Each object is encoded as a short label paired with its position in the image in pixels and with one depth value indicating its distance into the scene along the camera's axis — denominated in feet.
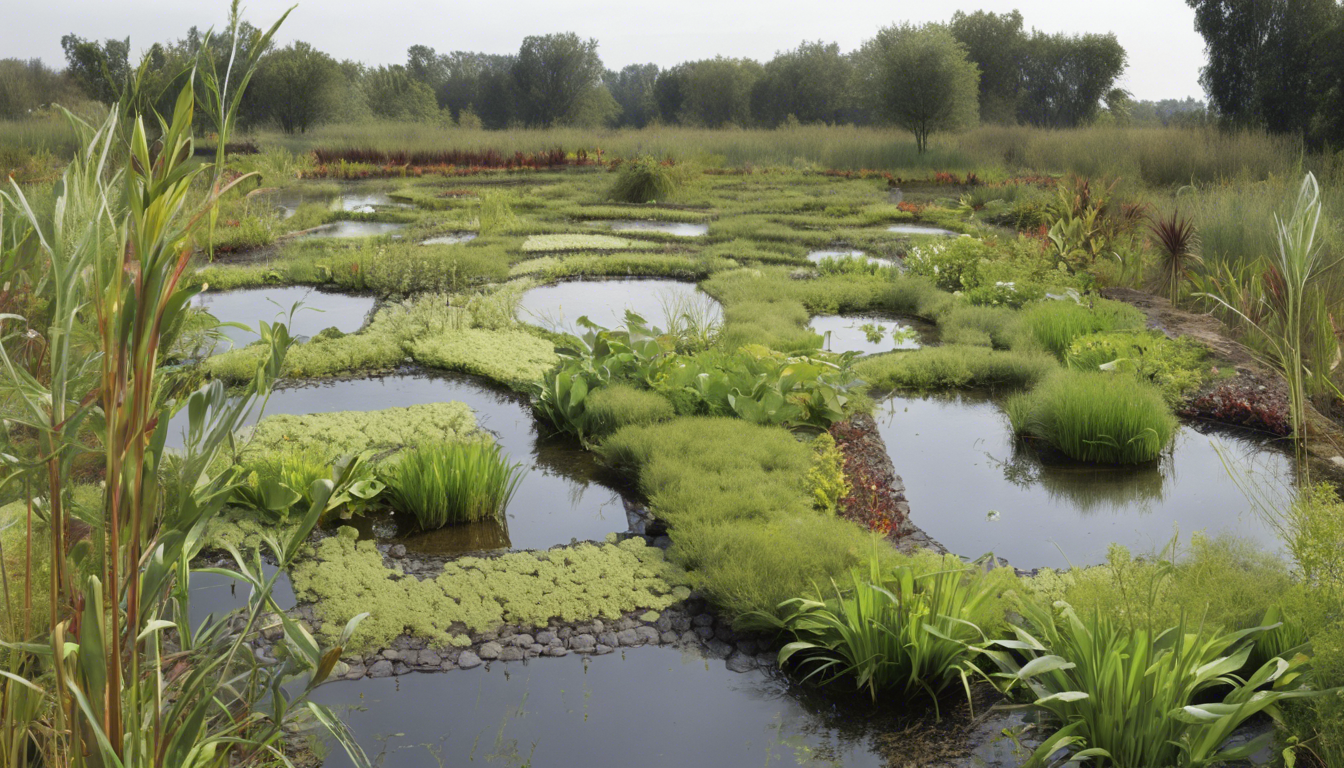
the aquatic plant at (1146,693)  7.63
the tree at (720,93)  165.78
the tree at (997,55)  139.54
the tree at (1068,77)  131.54
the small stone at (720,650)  10.59
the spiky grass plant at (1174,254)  26.89
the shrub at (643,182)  53.88
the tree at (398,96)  156.76
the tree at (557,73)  158.51
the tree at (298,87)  117.91
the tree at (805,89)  163.32
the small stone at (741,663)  10.33
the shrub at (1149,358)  19.36
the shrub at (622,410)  16.71
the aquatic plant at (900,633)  9.52
